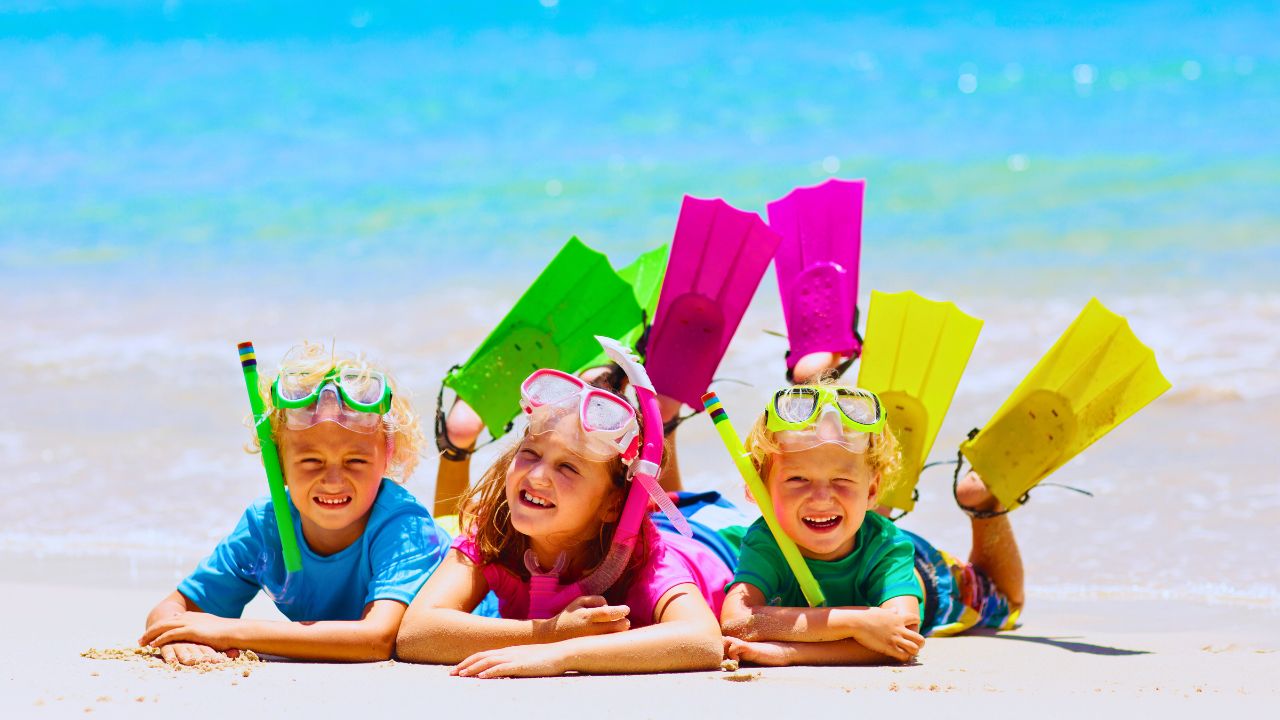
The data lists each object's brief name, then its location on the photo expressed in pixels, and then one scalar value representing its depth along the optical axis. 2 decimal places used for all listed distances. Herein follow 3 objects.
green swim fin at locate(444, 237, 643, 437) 4.54
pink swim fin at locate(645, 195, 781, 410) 4.51
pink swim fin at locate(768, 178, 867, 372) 4.55
